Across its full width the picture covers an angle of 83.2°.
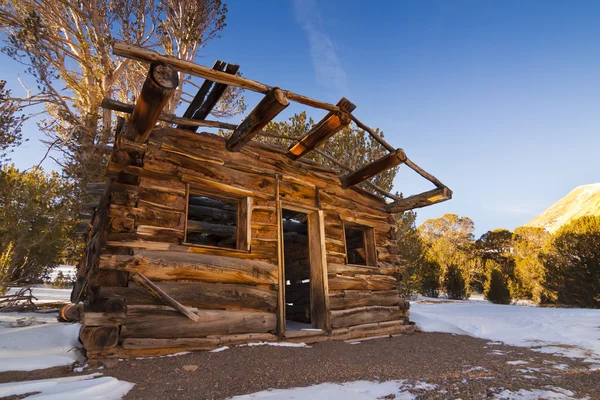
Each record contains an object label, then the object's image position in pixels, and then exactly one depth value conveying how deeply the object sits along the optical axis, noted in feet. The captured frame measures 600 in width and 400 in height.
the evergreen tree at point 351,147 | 50.06
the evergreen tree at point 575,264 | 49.08
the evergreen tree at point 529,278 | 62.07
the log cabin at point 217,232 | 14.44
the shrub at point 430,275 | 72.08
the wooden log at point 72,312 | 17.94
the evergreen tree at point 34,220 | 37.44
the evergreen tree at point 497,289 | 59.88
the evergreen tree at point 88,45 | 35.60
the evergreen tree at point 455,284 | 67.41
